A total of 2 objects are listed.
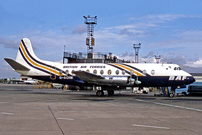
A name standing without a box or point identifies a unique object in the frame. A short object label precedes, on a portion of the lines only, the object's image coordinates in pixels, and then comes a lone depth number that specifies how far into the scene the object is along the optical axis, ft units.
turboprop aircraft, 100.95
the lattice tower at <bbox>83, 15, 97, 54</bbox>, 219.00
